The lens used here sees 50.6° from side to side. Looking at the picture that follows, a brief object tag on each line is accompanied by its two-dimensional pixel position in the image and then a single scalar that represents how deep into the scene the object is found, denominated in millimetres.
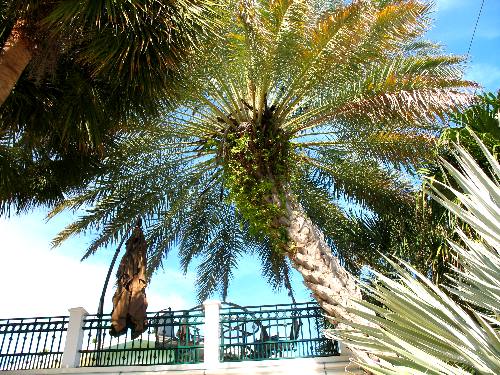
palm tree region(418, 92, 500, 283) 7684
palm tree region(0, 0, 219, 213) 6668
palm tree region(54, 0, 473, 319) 8930
